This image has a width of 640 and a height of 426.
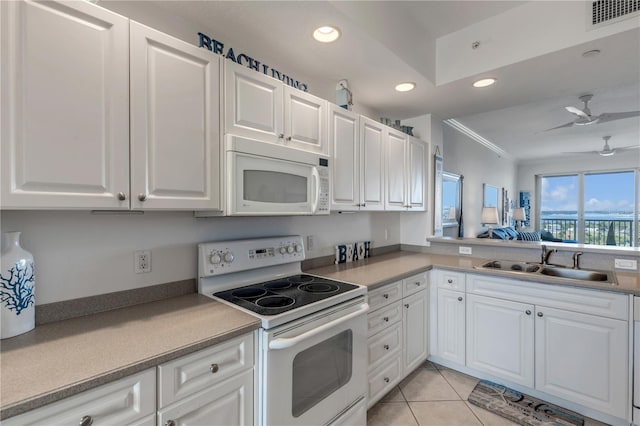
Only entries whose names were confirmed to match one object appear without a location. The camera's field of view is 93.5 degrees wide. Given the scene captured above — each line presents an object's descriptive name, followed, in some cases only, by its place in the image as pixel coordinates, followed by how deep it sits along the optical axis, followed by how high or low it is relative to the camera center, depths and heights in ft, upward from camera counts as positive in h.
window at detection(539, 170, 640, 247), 21.26 +0.26
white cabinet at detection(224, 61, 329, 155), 5.03 +1.87
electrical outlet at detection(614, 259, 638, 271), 7.19 -1.29
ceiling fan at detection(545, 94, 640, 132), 10.62 +3.46
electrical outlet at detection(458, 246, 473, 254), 9.71 -1.28
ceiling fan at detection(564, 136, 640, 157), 17.03 +3.45
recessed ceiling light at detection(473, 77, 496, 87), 7.81 +3.41
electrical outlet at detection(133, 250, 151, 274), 4.89 -0.83
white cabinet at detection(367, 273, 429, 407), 6.53 -2.93
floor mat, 6.39 -4.44
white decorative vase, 3.47 -0.90
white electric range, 4.26 -1.84
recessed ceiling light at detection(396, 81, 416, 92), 8.11 +3.43
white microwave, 4.86 +0.57
